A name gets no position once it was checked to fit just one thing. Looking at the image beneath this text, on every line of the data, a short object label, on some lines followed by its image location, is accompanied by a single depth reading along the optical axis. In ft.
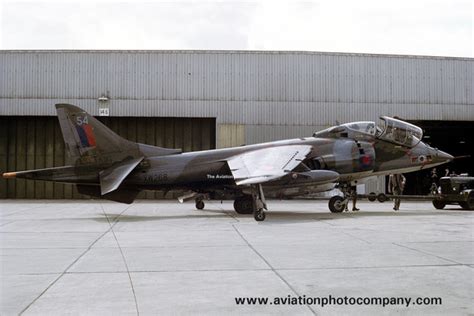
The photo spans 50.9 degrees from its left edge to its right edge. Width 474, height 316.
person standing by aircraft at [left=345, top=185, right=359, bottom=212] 61.01
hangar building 94.99
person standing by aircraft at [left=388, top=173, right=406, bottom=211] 68.06
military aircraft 51.47
